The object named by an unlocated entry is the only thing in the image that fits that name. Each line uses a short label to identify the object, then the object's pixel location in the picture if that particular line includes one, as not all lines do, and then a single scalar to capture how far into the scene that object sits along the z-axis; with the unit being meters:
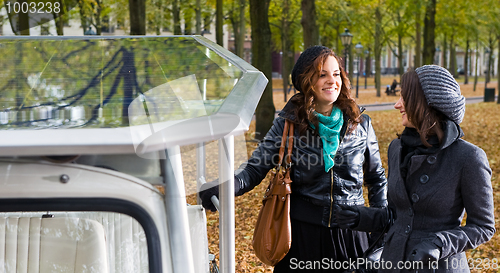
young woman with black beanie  2.81
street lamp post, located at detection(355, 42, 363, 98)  30.15
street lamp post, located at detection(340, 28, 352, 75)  22.75
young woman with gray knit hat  2.29
